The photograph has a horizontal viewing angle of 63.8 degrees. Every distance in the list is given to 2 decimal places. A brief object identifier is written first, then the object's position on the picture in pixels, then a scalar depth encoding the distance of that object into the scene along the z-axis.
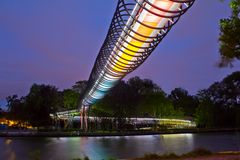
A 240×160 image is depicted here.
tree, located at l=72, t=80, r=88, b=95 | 42.19
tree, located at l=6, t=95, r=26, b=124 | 37.29
